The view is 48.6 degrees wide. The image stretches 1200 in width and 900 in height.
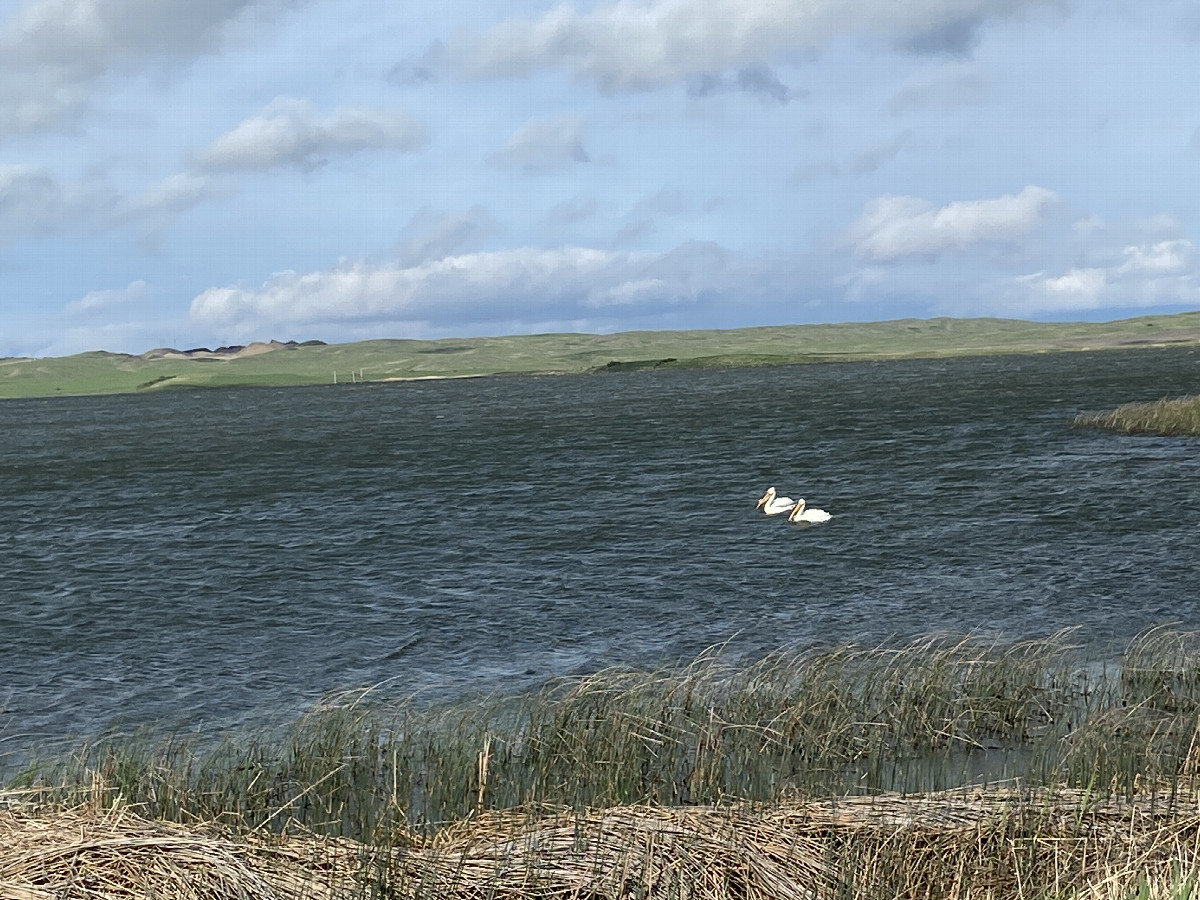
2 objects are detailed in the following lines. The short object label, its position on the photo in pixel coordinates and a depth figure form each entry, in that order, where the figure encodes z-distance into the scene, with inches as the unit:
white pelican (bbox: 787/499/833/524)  1631.4
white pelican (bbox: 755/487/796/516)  1717.5
